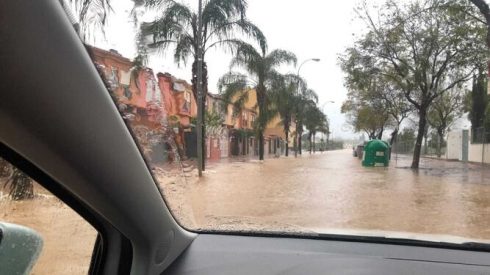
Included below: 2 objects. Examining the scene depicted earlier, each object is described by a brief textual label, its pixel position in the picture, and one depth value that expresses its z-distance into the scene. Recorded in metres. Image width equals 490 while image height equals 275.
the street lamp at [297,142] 35.61
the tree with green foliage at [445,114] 36.66
